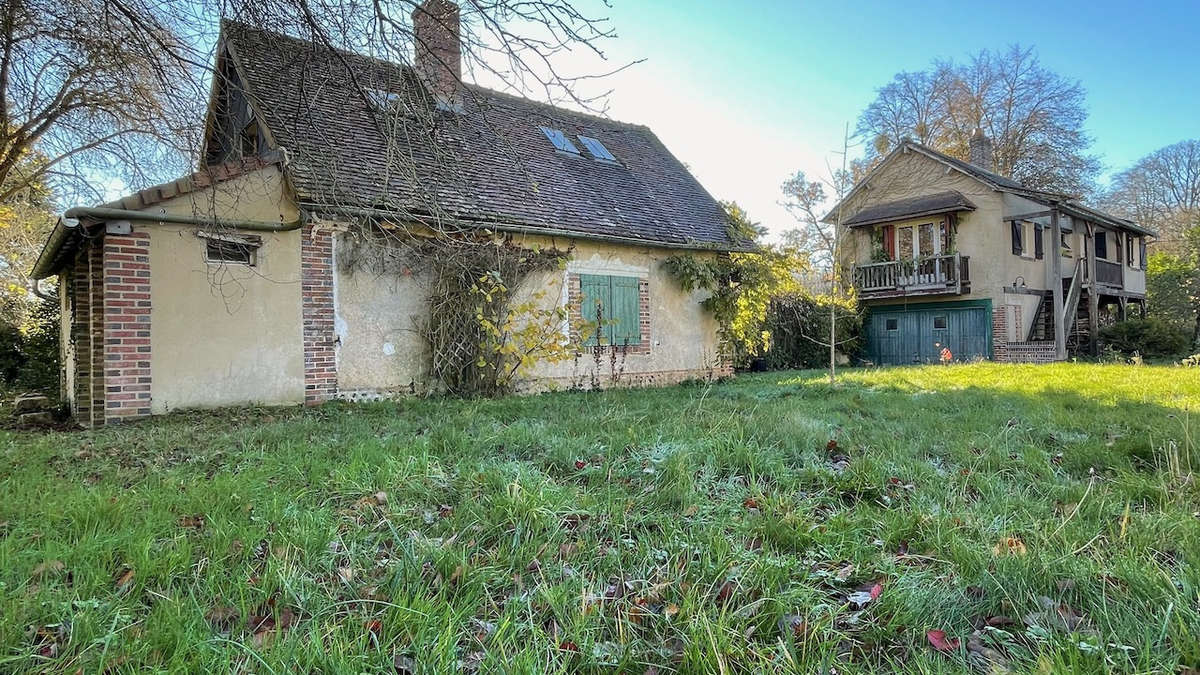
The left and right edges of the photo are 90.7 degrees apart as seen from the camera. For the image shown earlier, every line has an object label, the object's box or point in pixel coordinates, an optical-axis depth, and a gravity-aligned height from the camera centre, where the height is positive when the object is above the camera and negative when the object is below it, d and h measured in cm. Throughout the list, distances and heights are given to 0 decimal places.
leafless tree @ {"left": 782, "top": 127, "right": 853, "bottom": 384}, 876 +374
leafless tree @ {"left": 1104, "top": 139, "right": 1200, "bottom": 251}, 2703 +675
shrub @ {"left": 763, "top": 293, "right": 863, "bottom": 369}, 1529 +32
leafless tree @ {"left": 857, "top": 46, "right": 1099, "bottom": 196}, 2311 +907
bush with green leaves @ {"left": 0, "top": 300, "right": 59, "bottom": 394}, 1041 +1
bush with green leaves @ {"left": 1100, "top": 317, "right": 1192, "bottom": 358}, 1605 -11
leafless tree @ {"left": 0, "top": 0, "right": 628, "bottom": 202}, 340 +227
